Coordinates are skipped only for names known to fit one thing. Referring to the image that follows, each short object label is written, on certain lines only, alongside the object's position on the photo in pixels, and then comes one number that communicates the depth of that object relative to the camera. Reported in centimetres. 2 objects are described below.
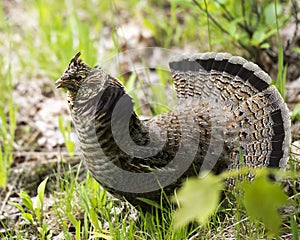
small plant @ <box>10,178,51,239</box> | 682
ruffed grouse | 598
